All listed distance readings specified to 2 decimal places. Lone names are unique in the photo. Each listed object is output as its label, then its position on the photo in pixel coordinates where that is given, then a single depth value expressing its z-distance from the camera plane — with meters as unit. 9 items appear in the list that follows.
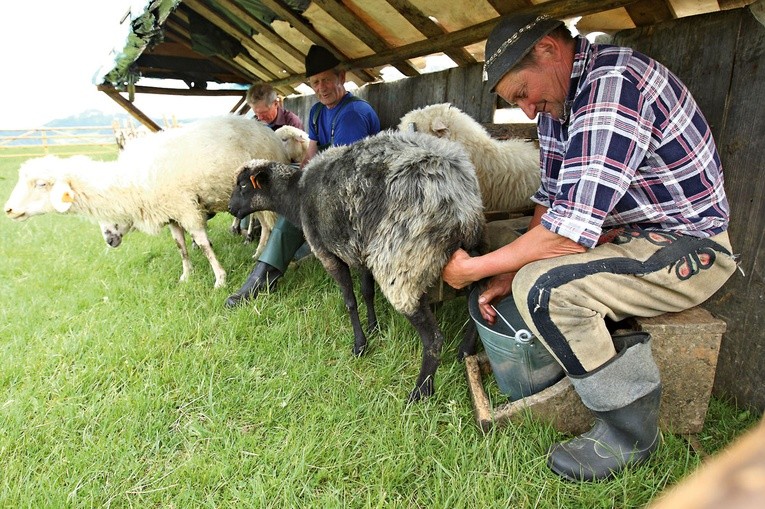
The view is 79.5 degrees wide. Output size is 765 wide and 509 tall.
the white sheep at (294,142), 5.29
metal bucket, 2.19
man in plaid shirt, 1.74
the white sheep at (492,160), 3.77
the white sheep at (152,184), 4.38
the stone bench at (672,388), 2.01
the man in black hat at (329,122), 4.08
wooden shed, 2.20
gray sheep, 2.42
